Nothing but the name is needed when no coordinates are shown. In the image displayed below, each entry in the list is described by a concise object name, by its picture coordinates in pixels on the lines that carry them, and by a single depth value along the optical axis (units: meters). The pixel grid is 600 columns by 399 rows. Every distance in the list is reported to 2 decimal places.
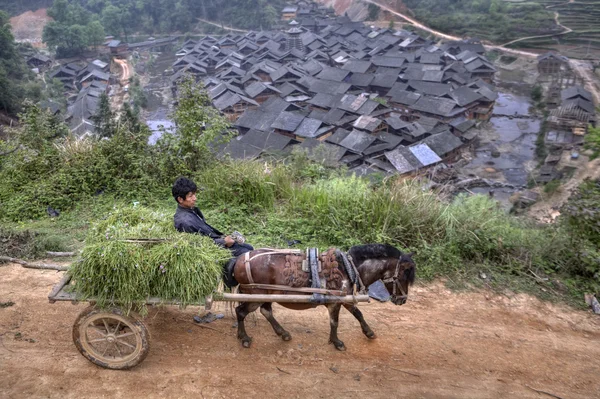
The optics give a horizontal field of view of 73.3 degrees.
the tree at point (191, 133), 8.58
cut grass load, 3.93
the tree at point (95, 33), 53.60
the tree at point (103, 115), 26.29
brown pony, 4.33
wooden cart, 4.06
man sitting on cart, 4.43
